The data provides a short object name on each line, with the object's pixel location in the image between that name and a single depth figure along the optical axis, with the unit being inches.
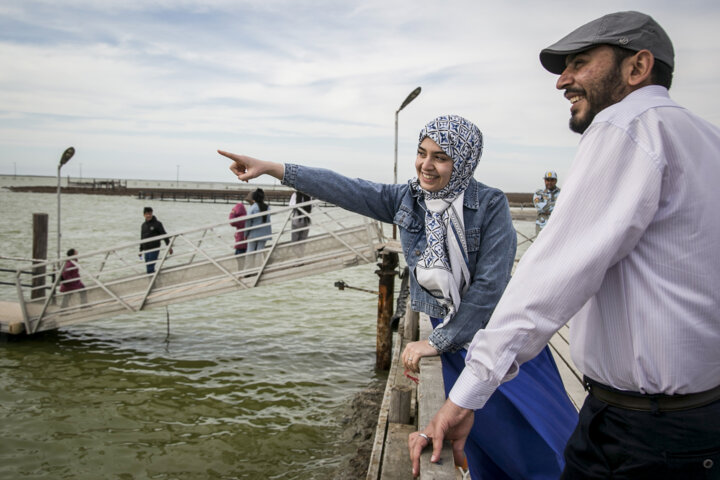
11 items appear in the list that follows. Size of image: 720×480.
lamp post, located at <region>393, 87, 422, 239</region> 610.8
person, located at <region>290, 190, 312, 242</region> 448.7
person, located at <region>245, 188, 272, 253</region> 456.4
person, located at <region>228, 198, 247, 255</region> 467.9
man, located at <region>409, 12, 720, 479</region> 46.9
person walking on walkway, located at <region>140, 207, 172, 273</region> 525.6
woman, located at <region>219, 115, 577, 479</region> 76.7
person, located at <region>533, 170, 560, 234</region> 348.8
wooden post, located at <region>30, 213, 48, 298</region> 520.7
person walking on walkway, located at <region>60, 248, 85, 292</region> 429.8
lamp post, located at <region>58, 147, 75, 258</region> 502.0
